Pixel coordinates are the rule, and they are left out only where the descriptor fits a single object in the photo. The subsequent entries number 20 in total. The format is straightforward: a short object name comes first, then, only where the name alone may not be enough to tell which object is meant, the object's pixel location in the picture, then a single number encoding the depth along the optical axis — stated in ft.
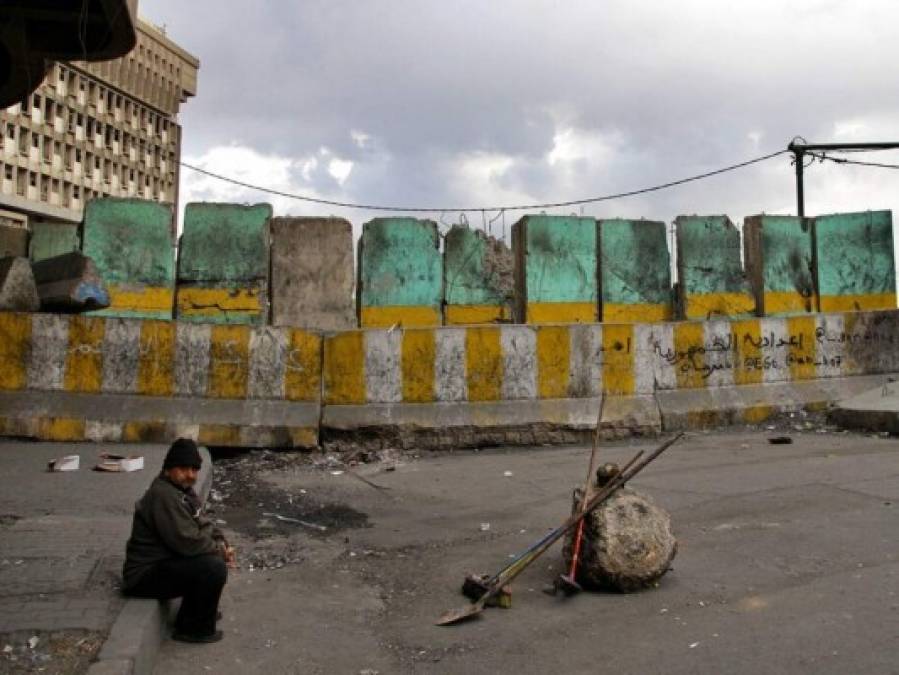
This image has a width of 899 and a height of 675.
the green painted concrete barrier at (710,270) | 35.81
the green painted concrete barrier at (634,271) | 35.19
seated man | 11.93
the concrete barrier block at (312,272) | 33.04
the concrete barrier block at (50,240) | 33.86
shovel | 13.01
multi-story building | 174.09
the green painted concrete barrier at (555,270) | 34.24
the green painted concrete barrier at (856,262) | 37.52
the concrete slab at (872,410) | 29.99
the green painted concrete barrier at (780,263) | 36.58
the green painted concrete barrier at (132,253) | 32.63
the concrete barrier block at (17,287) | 27.76
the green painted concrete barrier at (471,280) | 34.04
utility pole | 72.79
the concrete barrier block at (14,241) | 34.17
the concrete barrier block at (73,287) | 27.91
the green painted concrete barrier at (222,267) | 32.96
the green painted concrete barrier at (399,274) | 33.27
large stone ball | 13.82
